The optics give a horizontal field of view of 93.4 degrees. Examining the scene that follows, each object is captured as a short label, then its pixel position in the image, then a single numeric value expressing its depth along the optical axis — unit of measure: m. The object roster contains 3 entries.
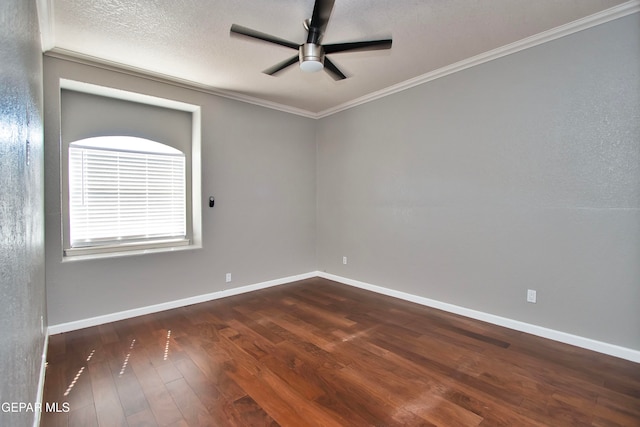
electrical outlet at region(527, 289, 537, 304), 2.89
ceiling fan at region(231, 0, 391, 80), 2.06
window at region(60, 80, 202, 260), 3.26
